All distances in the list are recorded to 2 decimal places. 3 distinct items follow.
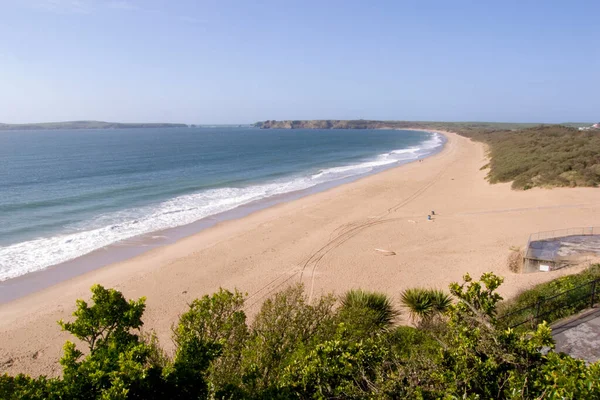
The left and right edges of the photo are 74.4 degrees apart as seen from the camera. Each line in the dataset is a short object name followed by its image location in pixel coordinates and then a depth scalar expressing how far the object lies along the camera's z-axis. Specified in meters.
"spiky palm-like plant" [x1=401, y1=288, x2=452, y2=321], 10.48
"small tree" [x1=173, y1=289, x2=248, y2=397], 6.52
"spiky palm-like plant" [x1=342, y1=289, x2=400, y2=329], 9.78
